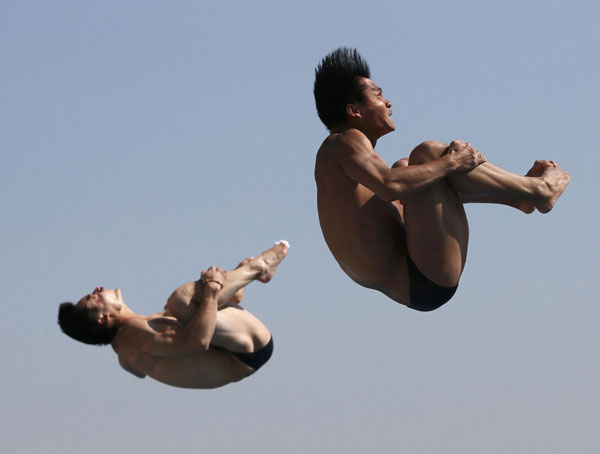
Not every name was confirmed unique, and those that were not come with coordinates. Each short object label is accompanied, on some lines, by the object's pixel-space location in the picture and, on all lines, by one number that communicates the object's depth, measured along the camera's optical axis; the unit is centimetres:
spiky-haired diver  1438
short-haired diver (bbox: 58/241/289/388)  1491
